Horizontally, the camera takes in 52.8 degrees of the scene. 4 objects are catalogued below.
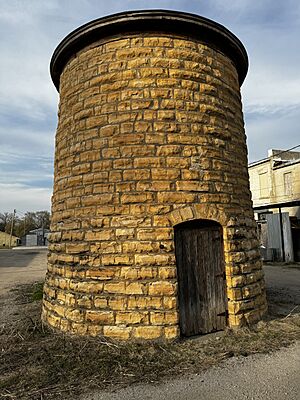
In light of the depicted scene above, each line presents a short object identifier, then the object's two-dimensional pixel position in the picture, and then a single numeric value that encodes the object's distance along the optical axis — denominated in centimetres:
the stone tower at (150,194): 487
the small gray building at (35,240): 5944
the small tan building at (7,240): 6500
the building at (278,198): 1727
